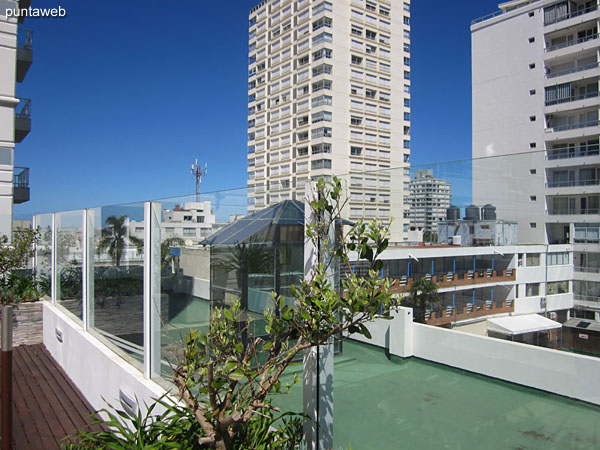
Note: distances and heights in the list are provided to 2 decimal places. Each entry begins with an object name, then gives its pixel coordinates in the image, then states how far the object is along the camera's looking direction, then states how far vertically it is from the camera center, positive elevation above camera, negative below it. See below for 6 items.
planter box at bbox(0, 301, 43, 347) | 6.56 -1.38
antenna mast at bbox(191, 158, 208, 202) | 37.97 +5.64
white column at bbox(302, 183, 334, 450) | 2.36 -0.91
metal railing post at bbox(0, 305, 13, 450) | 2.59 -0.88
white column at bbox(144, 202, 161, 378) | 3.49 -0.45
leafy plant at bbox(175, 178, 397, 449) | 1.84 -0.45
